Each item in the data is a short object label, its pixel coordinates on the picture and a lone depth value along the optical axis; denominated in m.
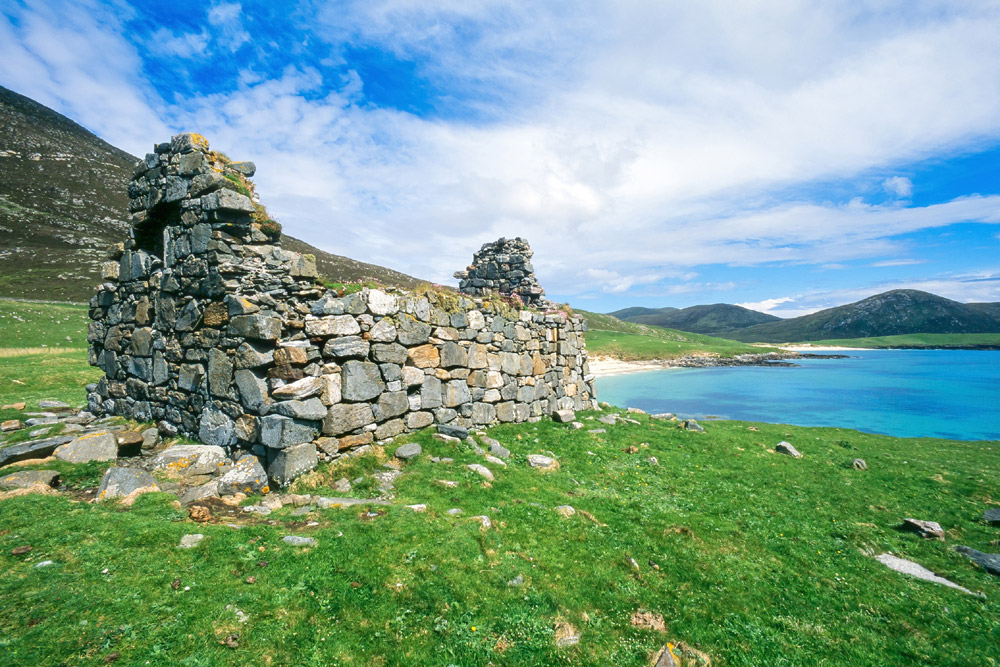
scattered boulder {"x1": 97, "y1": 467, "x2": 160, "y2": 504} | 7.34
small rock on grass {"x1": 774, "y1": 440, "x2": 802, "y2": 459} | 16.95
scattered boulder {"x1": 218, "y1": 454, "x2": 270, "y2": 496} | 8.54
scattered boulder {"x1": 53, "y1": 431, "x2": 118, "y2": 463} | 8.82
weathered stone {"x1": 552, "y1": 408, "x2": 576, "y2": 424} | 17.27
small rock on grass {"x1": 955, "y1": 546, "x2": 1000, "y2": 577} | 8.85
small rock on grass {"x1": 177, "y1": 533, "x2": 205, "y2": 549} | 5.97
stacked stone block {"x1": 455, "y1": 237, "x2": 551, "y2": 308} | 20.39
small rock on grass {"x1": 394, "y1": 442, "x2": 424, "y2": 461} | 10.94
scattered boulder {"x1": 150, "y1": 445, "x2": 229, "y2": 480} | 8.86
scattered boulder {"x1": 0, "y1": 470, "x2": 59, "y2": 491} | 7.34
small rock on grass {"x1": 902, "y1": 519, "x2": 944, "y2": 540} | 10.37
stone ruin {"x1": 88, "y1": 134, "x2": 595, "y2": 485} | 9.75
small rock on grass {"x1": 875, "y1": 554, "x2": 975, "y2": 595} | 8.46
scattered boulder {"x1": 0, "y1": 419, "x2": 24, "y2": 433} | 10.65
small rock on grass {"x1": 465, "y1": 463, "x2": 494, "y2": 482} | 10.50
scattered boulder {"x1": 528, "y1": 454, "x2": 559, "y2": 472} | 12.20
